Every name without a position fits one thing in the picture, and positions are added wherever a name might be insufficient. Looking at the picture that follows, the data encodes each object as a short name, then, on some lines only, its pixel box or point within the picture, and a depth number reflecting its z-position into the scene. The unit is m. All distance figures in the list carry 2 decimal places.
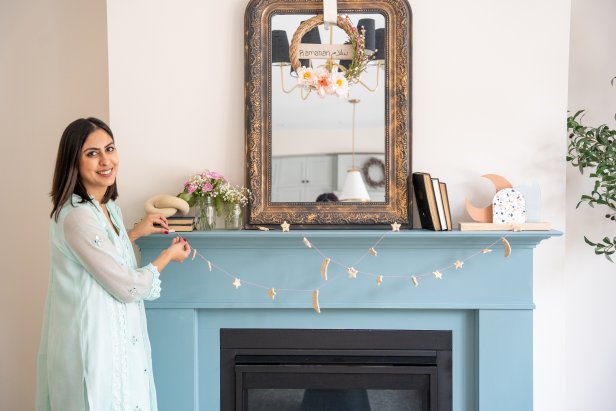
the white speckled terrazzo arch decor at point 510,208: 2.17
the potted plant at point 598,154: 2.24
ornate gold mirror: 2.25
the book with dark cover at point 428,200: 2.13
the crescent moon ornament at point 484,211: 2.21
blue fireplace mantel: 2.19
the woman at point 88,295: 1.76
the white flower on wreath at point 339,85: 2.21
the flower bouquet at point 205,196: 2.20
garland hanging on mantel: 2.14
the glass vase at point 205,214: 2.24
